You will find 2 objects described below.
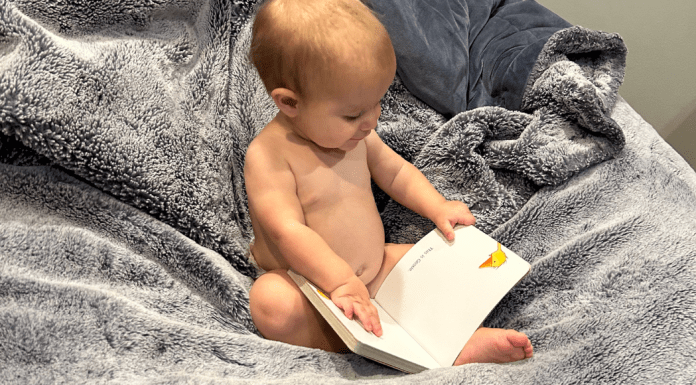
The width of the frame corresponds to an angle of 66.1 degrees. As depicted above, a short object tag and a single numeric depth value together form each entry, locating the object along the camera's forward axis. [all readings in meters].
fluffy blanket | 0.60
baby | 0.61
